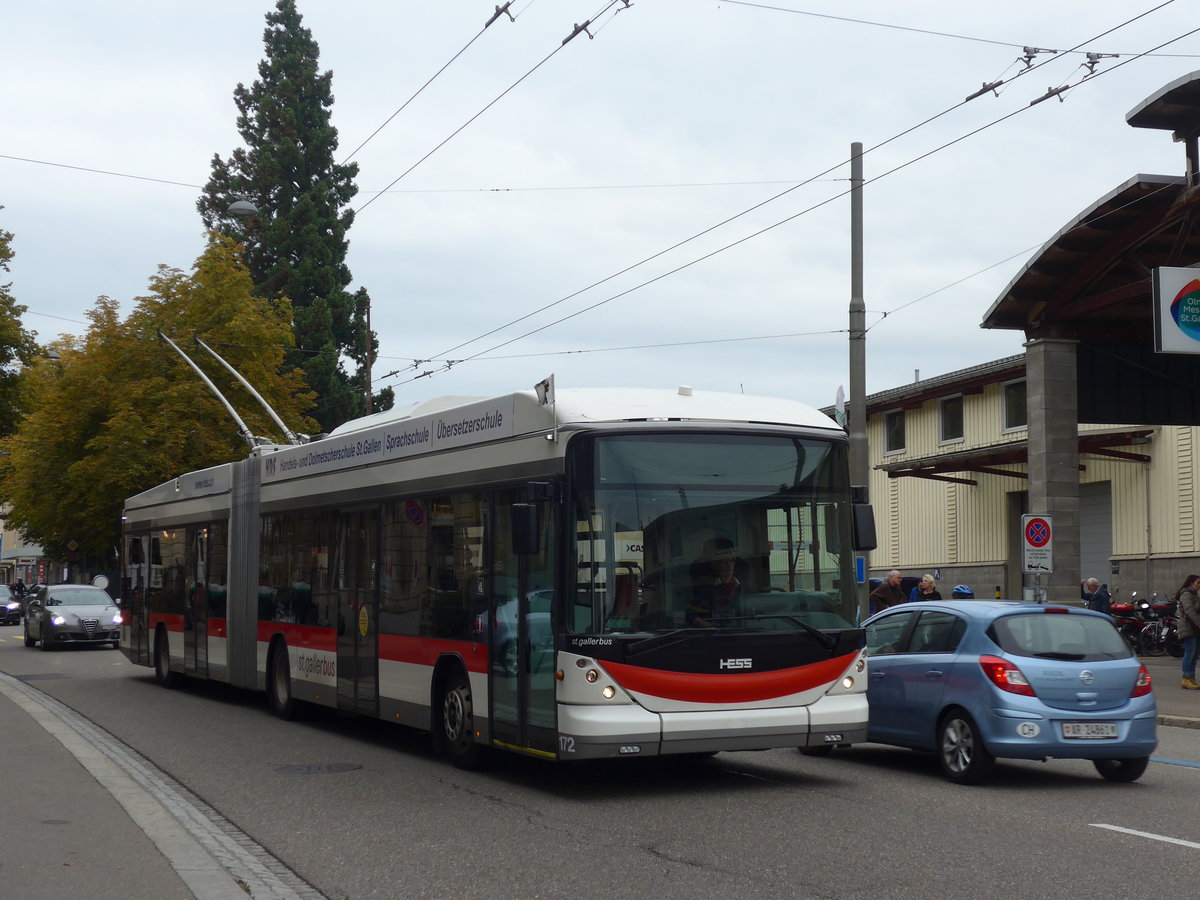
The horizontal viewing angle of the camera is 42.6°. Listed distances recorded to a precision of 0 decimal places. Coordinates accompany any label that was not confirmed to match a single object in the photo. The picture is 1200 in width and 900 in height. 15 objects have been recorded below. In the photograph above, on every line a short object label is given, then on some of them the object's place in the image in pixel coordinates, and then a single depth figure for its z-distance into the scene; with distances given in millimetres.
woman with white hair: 22797
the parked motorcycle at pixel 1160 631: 28375
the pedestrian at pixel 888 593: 21266
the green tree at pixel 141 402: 41750
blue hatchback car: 10953
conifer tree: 59250
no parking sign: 21734
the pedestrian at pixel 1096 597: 27734
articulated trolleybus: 10352
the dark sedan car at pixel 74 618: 35250
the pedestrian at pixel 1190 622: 20406
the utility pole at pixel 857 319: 21203
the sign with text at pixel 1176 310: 21625
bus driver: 10539
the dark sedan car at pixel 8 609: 56625
